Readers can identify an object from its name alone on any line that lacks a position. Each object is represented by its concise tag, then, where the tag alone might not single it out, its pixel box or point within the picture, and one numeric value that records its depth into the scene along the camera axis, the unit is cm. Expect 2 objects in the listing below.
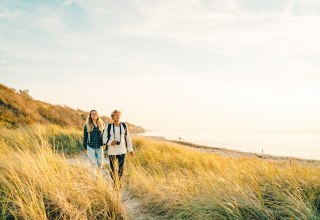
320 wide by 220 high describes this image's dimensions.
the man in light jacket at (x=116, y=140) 754
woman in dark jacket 855
